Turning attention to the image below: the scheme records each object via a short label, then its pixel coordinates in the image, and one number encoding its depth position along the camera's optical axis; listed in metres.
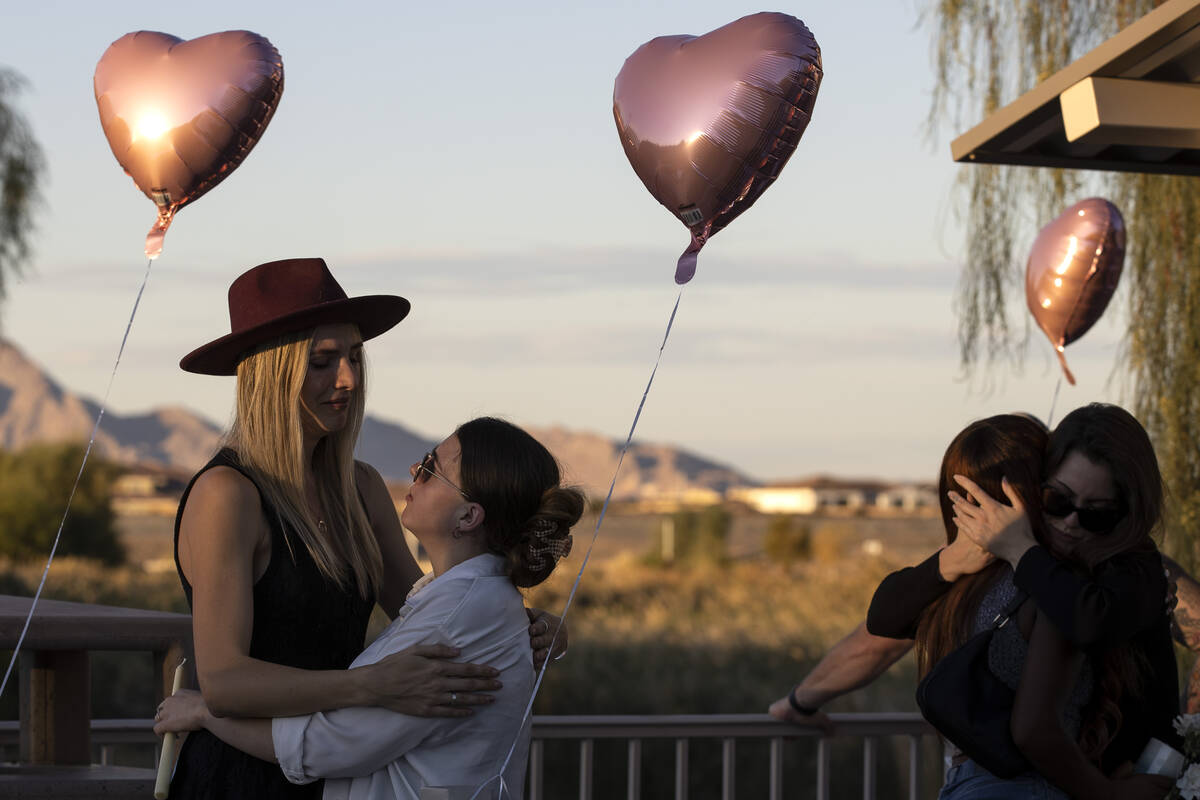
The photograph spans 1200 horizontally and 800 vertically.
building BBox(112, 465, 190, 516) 73.88
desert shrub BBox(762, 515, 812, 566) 52.41
